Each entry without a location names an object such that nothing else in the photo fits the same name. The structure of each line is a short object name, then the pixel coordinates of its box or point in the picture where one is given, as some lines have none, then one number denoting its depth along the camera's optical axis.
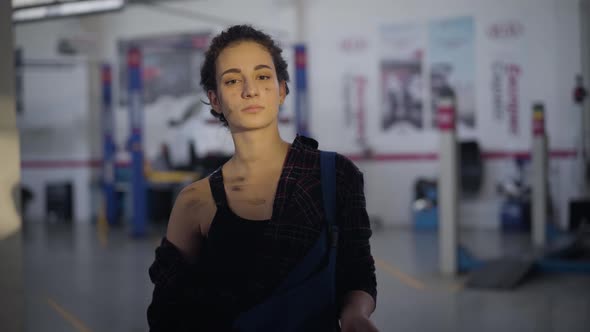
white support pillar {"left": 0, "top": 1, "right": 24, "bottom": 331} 2.45
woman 1.21
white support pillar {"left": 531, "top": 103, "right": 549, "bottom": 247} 6.21
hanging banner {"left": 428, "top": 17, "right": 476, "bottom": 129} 8.45
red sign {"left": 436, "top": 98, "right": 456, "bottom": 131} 4.92
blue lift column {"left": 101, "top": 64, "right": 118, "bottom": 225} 9.38
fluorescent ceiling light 7.26
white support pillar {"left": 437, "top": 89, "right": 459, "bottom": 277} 4.95
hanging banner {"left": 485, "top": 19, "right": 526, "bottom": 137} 8.14
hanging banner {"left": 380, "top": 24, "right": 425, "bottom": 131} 8.77
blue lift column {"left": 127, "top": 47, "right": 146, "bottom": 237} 7.57
